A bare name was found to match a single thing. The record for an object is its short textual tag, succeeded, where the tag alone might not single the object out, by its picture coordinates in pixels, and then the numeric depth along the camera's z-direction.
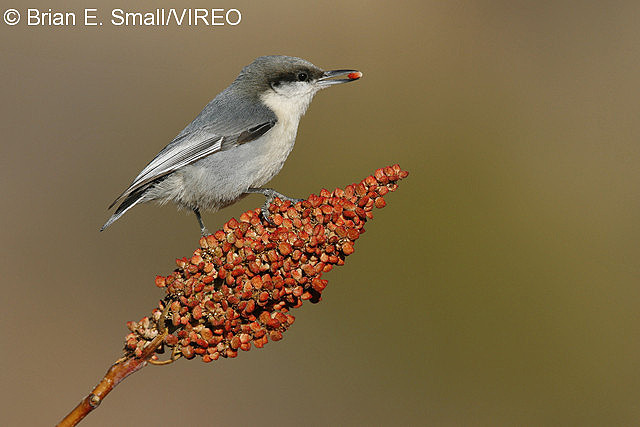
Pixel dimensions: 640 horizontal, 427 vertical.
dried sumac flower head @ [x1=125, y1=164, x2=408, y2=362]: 4.53
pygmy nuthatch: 6.78
